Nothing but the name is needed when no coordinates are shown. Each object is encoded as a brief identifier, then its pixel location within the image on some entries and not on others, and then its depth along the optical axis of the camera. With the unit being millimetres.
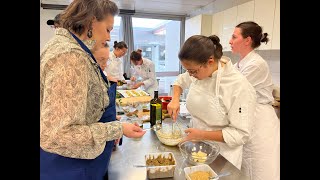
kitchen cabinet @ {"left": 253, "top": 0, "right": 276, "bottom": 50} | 2768
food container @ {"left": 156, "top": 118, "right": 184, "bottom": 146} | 1229
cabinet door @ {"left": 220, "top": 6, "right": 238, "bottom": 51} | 3564
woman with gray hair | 683
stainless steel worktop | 971
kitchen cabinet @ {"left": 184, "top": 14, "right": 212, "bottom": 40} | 4297
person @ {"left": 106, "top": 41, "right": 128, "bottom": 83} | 3734
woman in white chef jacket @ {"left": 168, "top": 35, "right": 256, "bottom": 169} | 1063
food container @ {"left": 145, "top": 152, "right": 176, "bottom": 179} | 917
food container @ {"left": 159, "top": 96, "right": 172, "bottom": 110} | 1778
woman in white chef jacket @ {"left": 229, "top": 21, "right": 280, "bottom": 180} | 1521
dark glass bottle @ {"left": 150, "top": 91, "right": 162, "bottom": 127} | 1476
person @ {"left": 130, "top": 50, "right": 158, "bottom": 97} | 4004
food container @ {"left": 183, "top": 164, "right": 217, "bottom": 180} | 903
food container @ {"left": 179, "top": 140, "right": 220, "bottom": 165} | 1030
